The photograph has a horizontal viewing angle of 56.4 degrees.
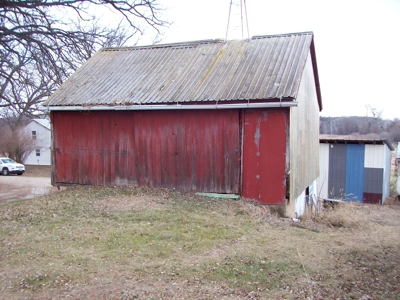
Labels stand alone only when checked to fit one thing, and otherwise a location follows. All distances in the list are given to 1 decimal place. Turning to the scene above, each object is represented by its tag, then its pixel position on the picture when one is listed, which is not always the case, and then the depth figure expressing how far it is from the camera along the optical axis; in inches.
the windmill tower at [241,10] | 550.0
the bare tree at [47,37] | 431.5
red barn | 386.6
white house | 1779.0
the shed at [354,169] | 746.8
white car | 1205.7
